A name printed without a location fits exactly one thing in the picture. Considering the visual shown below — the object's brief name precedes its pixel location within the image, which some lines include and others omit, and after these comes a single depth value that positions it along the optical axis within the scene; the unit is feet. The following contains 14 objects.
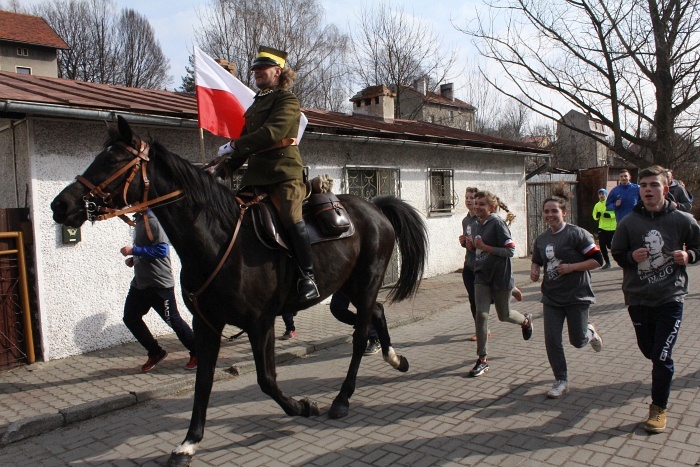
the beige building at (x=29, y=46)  107.86
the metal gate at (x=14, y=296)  19.63
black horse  10.87
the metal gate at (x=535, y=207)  54.39
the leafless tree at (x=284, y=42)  86.17
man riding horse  13.21
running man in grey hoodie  12.91
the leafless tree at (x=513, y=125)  115.65
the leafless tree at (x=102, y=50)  109.40
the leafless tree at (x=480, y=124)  104.88
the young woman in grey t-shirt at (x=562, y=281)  15.29
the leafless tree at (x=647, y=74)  51.60
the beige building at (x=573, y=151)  116.16
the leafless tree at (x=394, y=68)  88.74
